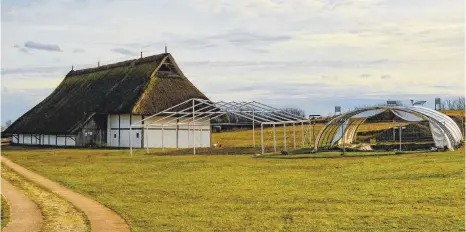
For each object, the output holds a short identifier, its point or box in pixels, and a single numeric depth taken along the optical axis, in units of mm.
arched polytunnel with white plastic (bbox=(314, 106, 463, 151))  32031
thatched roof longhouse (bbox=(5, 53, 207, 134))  46219
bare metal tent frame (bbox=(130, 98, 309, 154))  38969
